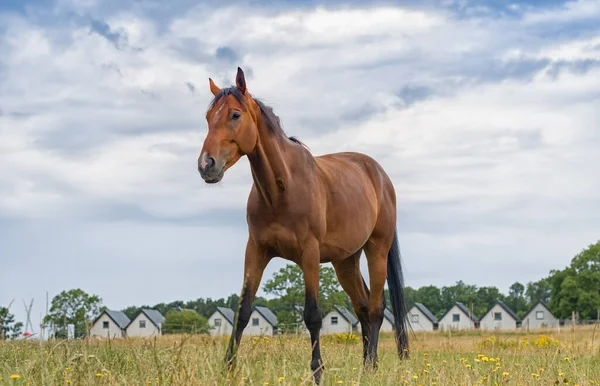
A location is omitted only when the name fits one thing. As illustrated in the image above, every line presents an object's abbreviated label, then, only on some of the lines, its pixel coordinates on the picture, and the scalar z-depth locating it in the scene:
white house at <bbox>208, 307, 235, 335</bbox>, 91.74
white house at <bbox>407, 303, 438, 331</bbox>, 101.50
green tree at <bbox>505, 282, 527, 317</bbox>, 130.29
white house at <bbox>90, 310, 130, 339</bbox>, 98.75
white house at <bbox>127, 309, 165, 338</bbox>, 98.94
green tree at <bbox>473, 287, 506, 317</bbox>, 116.38
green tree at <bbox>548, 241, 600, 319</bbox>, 85.69
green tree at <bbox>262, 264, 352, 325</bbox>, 66.58
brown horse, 7.31
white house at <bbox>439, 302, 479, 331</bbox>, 105.93
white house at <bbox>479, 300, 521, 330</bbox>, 101.12
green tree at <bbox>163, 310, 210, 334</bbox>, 72.16
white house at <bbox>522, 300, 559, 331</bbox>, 104.19
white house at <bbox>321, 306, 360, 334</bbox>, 94.50
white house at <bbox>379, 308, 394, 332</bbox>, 91.32
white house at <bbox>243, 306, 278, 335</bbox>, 92.25
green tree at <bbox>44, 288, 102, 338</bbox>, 77.83
